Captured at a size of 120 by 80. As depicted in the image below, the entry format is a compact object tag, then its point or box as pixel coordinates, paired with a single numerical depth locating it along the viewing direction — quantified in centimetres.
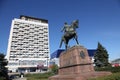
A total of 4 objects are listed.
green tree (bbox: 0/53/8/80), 3862
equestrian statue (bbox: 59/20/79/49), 1675
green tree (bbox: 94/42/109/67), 4744
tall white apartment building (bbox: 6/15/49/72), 9356
